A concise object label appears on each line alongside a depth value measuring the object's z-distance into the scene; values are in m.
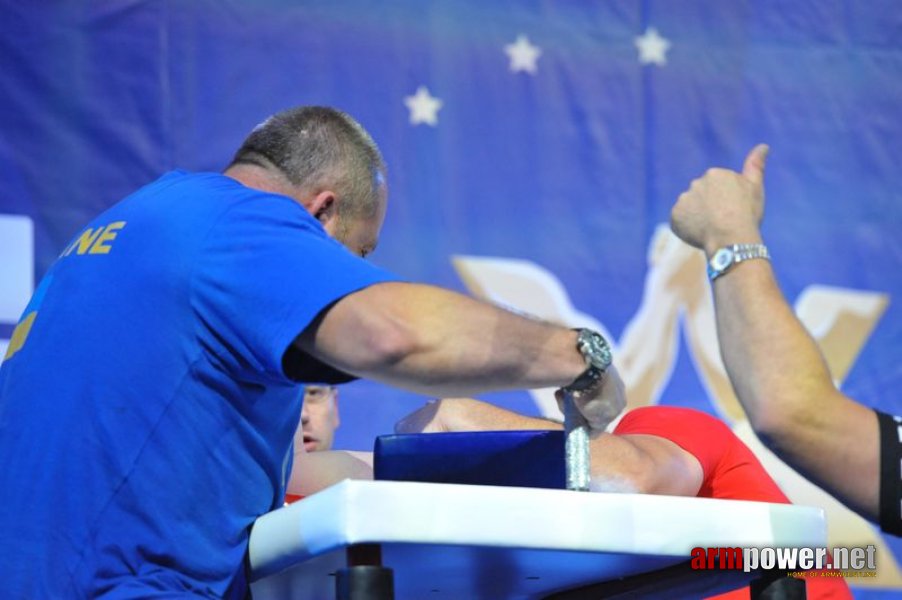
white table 4.94
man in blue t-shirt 5.15
